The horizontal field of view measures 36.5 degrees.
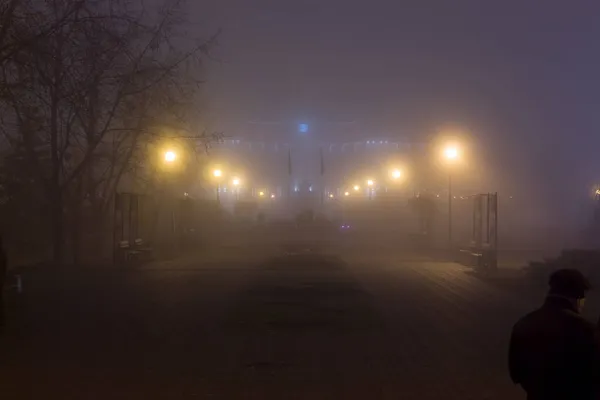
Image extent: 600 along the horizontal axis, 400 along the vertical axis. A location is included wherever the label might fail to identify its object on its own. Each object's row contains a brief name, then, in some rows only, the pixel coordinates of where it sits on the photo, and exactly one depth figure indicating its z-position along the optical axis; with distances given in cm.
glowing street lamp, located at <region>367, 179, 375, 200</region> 10784
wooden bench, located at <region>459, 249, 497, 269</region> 3741
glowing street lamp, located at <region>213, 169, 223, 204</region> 7031
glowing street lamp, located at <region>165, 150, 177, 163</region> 4350
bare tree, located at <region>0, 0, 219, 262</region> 2381
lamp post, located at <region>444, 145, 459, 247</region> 4906
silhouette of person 635
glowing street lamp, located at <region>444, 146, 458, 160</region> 4906
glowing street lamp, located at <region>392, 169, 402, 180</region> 7838
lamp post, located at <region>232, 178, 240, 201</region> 10592
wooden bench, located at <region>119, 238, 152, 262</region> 3947
